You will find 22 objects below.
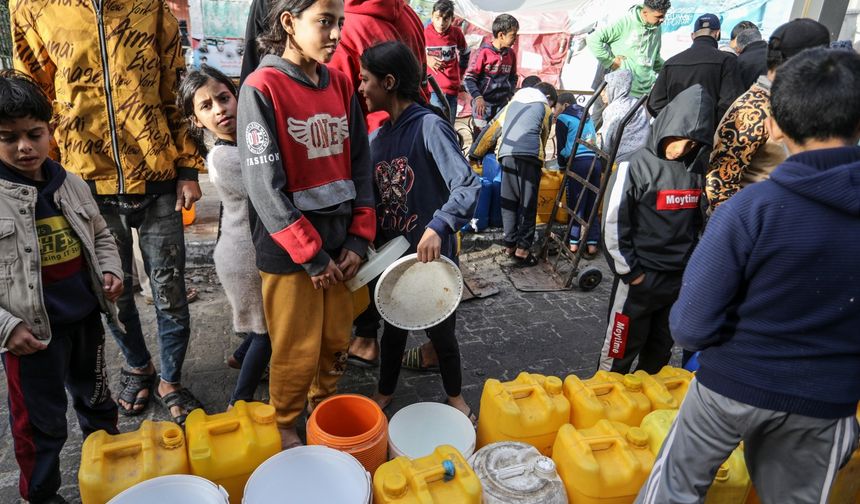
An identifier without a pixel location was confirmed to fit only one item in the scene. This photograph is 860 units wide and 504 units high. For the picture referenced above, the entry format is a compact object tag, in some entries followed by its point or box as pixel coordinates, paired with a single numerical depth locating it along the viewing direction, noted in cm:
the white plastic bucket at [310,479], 185
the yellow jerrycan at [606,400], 237
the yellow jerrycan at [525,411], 229
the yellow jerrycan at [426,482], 180
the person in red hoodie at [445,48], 684
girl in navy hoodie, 252
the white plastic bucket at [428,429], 247
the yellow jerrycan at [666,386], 250
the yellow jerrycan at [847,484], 204
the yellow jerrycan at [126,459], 181
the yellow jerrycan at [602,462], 201
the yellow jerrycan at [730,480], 210
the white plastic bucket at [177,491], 175
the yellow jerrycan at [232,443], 195
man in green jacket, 692
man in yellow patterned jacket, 255
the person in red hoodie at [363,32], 304
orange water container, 210
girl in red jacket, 218
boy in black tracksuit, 283
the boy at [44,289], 199
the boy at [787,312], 153
